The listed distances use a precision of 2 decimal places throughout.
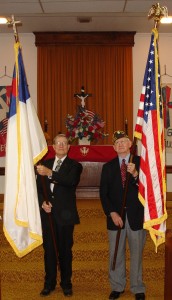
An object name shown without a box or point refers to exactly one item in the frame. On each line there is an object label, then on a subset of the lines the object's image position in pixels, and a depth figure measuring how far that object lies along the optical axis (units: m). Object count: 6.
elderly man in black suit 4.47
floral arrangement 7.73
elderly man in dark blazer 4.33
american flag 4.16
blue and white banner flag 4.14
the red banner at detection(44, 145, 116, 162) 7.61
